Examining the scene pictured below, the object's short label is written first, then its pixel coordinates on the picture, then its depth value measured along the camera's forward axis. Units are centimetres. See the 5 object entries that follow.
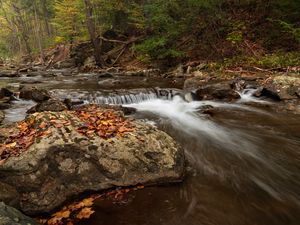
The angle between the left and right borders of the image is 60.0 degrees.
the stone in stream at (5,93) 984
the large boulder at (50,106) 738
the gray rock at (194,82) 1127
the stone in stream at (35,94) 927
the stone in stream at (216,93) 976
